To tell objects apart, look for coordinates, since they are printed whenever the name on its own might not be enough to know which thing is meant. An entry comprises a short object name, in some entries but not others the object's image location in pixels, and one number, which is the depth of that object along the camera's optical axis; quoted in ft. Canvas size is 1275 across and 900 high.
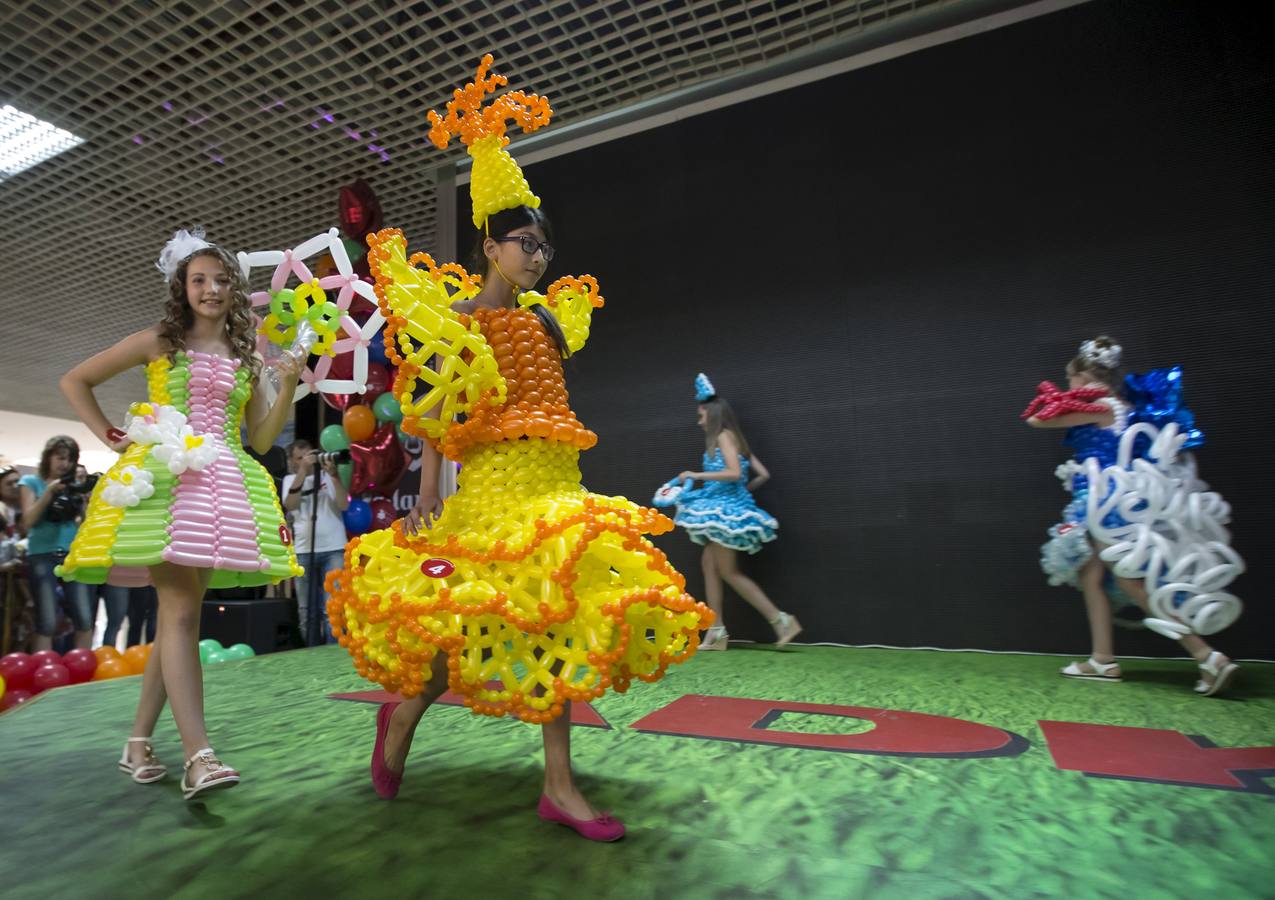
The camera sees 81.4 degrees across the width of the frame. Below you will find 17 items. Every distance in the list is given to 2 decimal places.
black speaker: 16.35
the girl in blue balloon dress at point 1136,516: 8.97
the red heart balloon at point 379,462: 17.17
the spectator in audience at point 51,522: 14.71
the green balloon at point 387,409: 17.17
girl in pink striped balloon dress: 5.89
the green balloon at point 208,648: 14.13
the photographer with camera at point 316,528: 17.03
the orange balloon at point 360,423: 17.04
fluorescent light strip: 15.97
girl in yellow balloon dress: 4.68
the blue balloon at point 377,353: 17.51
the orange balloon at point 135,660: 12.64
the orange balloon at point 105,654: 12.54
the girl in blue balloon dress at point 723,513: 13.96
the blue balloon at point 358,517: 16.99
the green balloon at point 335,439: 17.95
